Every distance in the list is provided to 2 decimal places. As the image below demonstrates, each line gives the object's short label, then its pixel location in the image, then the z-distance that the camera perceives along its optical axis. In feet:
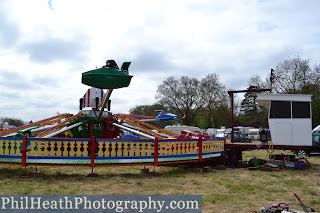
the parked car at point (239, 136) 65.82
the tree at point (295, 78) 115.14
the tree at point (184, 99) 164.96
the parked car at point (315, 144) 58.03
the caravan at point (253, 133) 116.93
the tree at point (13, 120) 282.81
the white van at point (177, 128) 106.14
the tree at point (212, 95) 157.48
